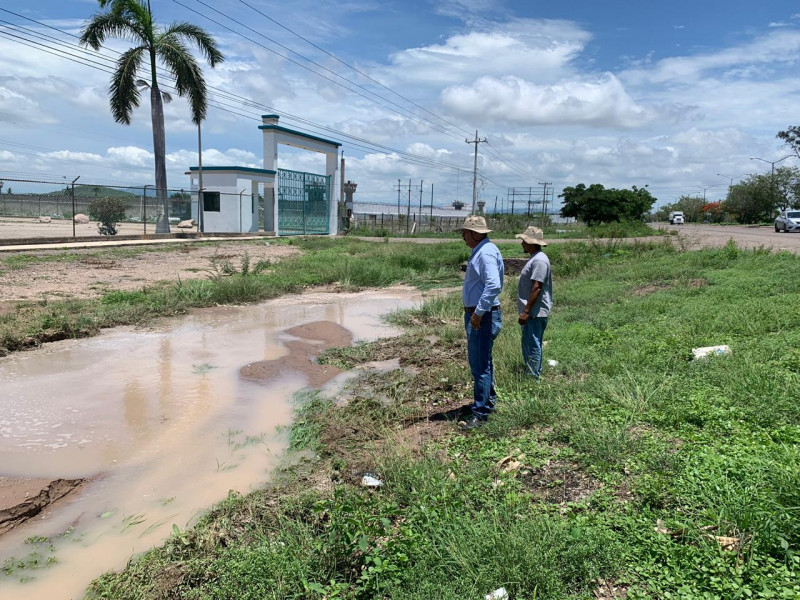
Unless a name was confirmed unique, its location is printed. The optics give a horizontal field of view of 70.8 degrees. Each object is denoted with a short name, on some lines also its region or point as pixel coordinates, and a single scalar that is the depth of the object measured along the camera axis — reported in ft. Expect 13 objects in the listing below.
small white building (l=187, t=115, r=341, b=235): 103.60
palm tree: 82.69
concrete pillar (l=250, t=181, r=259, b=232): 106.11
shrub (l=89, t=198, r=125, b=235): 85.05
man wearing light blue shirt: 16.61
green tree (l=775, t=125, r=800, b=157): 174.28
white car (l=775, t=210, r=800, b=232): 111.75
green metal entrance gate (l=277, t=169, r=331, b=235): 109.50
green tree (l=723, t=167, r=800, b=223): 179.83
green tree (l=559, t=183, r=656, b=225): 165.17
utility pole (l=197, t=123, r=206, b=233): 101.09
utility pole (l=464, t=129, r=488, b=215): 180.35
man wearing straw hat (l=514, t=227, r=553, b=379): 19.11
